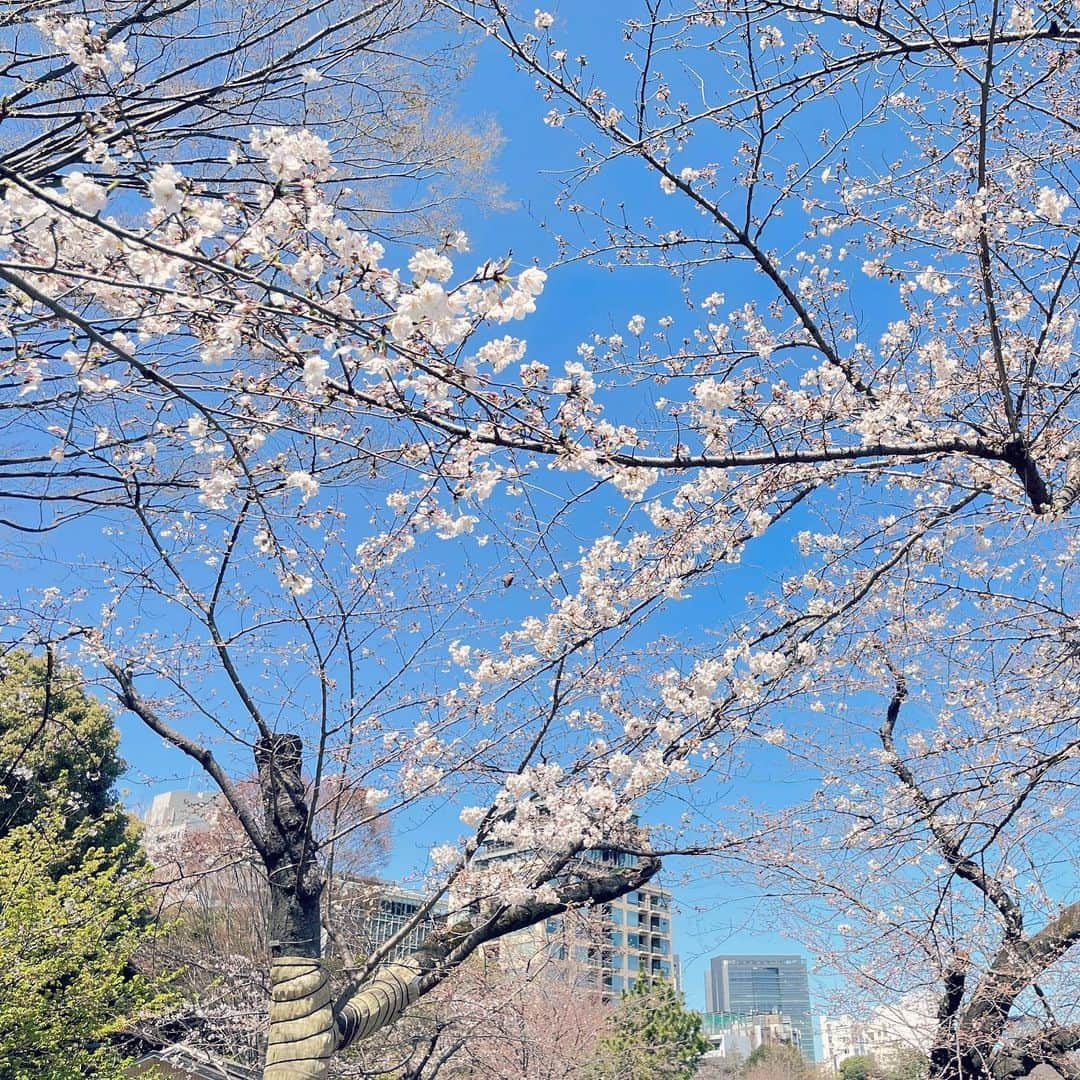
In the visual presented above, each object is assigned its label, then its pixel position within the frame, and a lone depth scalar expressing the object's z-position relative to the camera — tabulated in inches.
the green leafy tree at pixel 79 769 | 444.1
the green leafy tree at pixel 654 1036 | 719.6
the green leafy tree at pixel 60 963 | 303.4
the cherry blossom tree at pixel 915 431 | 114.7
